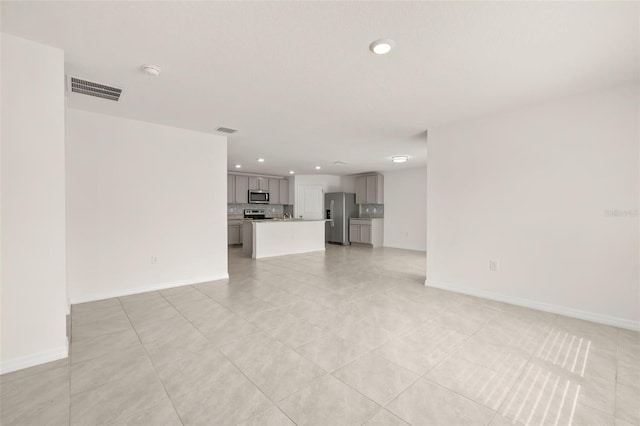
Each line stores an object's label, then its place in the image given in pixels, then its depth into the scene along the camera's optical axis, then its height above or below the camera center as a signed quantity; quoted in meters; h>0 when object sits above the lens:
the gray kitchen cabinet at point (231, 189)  9.09 +0.66
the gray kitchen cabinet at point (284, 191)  10.38 +0.68
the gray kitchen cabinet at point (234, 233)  9.12 -0.82
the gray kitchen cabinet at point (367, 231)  9.12 -0.75
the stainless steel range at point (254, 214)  9.75 -0.18
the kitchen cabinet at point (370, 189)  9.10 +0.67
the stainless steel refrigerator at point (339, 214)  9.51 -0.17
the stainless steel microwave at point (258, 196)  9.55 +0.45
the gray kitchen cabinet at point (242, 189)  9.26 +0.66
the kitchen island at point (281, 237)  7.02 -0.77
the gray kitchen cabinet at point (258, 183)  9.60 +0.93
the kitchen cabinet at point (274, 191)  10.11 +0.66
